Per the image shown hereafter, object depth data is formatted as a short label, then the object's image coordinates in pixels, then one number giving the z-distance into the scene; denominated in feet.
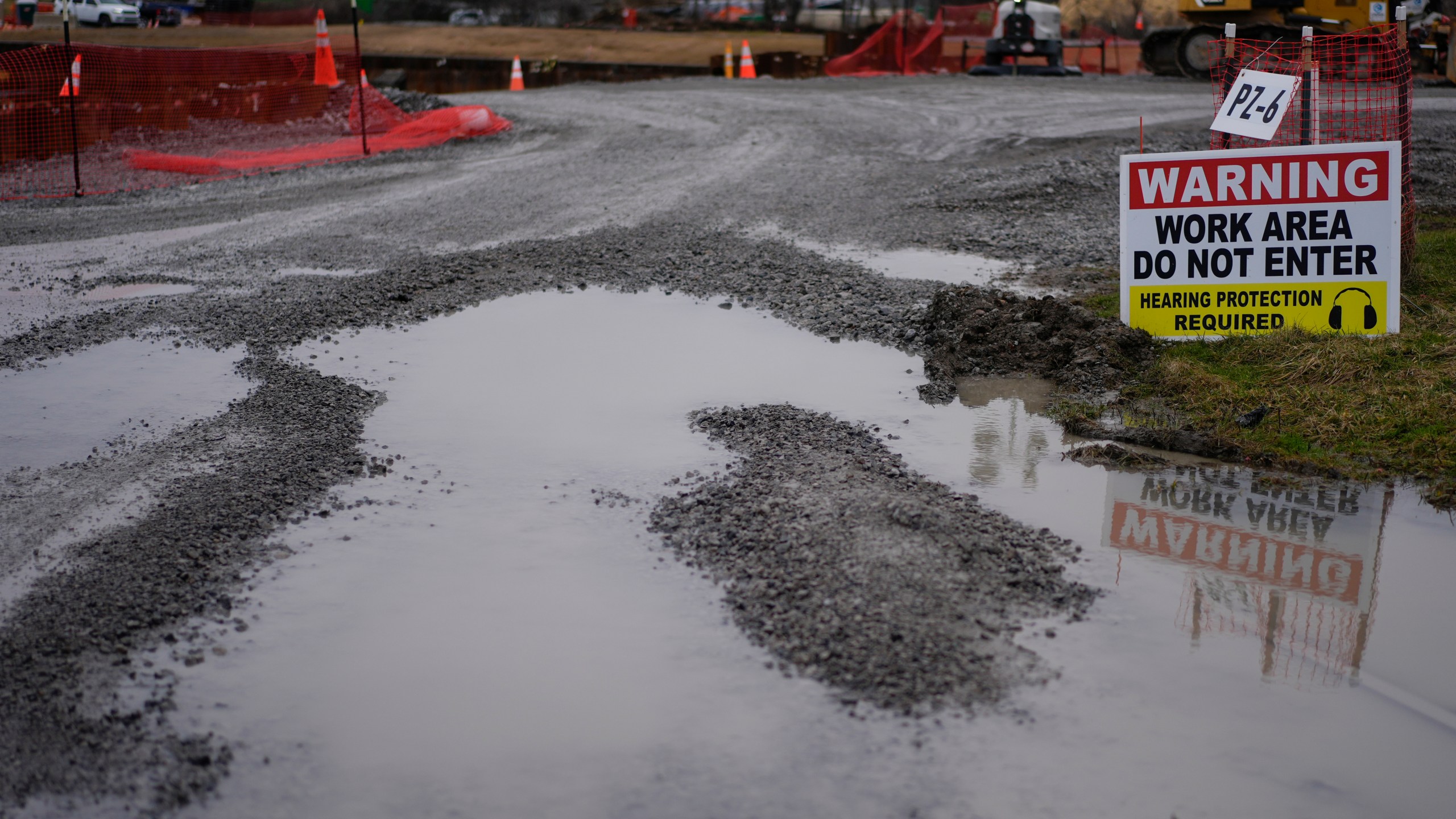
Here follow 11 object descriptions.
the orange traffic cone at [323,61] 59.82
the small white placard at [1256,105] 23.81
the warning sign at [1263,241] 23.56
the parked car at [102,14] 138.10
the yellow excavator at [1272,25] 73.36
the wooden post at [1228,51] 26.58
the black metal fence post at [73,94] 44.27
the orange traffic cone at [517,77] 90.48
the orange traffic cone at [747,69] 88.48
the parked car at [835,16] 134.77
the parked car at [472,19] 150.41
